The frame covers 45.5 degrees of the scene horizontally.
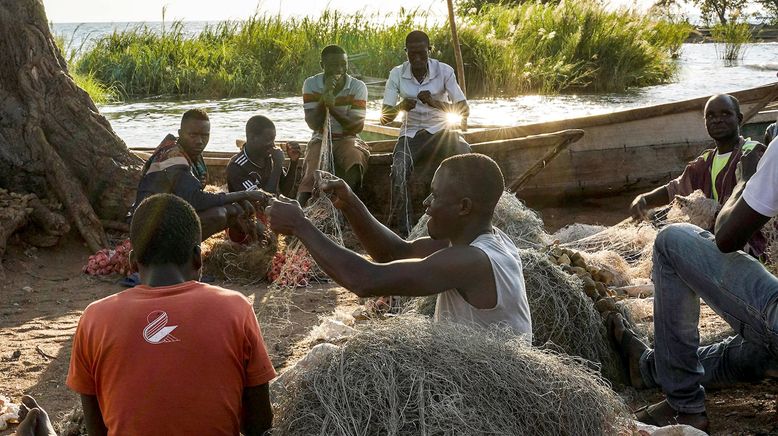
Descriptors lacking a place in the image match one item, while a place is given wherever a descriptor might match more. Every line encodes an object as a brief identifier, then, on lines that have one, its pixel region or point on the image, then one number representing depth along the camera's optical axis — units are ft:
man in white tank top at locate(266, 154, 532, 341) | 9.86
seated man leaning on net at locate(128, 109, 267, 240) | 21.49
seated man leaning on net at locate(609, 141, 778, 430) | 10.03
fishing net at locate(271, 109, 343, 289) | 18.26
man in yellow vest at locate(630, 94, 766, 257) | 18.47
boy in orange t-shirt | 8.27
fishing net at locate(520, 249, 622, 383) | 14.38
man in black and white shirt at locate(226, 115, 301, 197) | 23.98
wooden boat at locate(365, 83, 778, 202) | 30.86
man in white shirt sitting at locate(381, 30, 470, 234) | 27.30
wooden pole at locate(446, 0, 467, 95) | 37.35
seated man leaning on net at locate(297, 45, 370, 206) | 27.09
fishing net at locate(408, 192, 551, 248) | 19.36
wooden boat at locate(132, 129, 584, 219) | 28.19
